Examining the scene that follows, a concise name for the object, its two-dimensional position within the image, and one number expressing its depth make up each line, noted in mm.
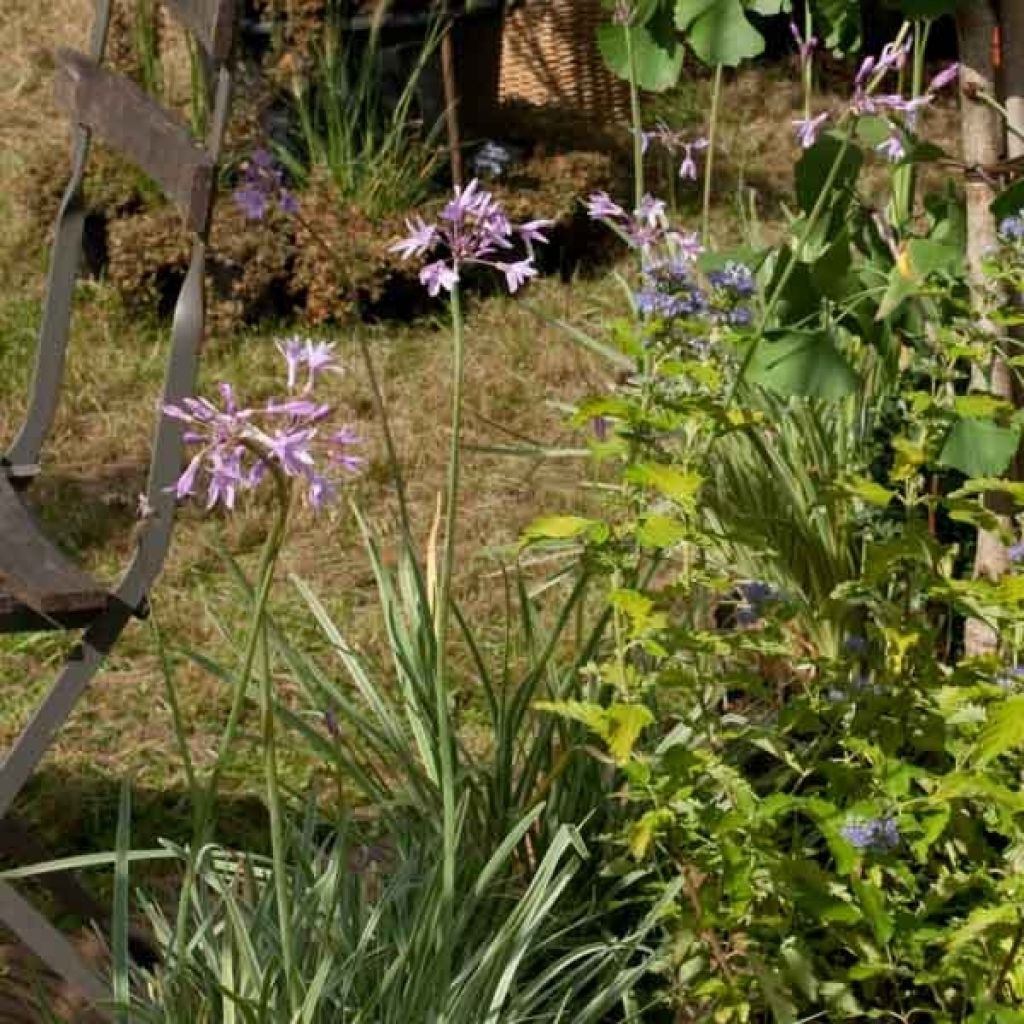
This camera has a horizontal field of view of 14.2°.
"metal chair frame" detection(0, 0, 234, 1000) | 4295
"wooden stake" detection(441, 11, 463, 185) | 9166
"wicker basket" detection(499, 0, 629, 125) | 14538
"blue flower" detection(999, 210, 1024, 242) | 4816
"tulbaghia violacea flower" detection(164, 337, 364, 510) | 3069
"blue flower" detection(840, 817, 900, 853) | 4183
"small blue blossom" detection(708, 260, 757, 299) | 4991
